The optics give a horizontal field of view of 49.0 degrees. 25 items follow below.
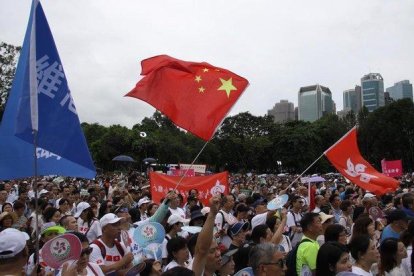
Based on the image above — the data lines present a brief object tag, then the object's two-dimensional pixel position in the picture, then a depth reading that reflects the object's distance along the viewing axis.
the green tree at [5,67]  33.78
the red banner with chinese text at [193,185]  10.70
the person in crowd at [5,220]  7.08
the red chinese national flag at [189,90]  6.72
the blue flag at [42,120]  4.82
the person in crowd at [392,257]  4.76
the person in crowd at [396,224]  6.12
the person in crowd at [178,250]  4.62
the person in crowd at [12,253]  2.98
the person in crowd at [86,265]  4.22
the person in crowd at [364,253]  4.43
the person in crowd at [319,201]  10.25
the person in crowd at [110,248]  4.84
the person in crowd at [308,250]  4.59
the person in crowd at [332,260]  3.99
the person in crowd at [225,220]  6.72
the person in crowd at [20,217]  7.47
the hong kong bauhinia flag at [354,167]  9.89
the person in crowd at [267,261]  3.58
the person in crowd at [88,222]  7.02
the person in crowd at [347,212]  8.43
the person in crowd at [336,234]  5.23
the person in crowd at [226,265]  4.23
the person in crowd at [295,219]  7.58
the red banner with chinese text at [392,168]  19.69
